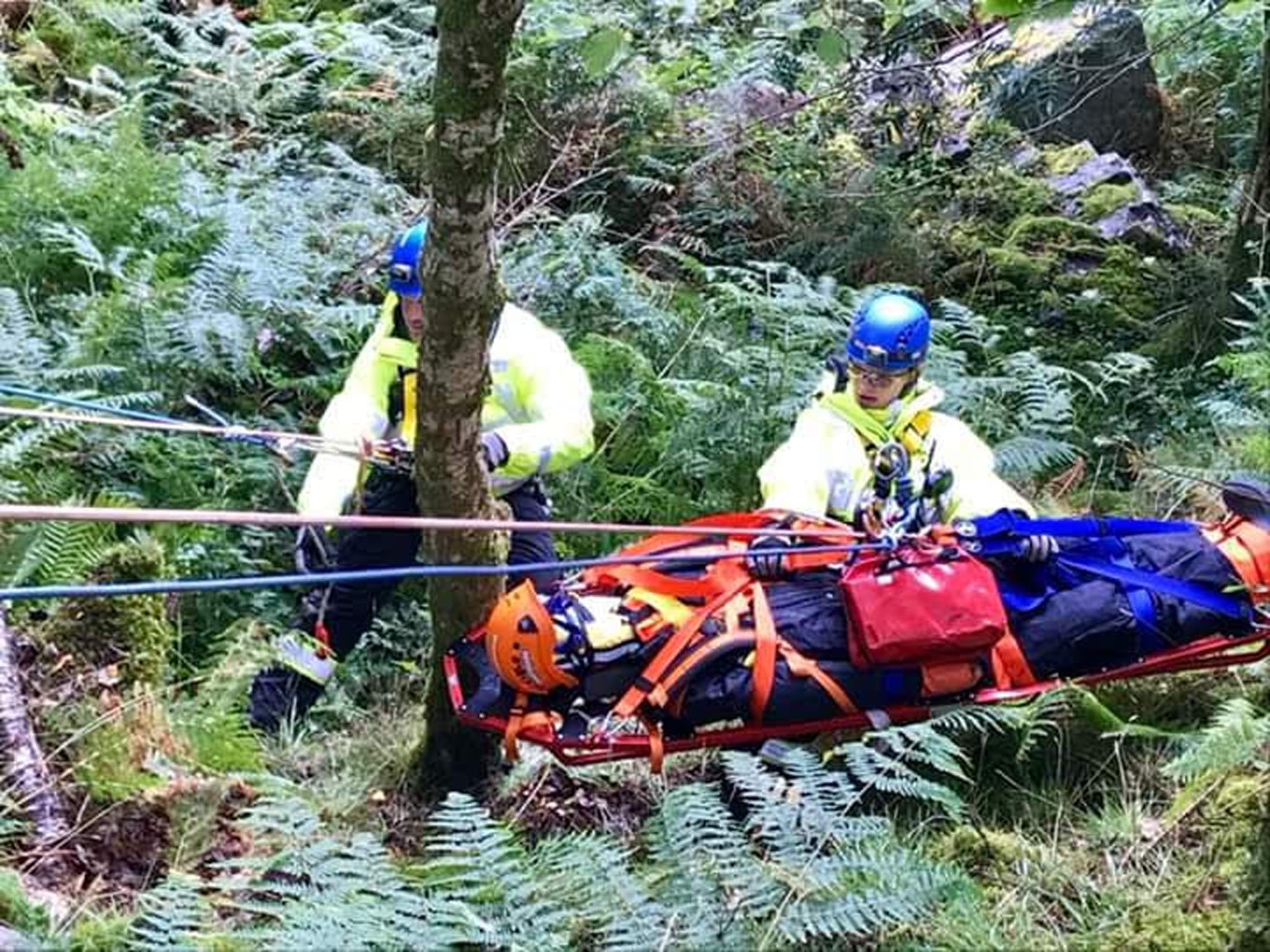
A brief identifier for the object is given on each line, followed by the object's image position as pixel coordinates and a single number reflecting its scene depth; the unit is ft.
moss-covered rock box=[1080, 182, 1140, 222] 32.24
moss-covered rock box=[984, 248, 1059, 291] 30.37
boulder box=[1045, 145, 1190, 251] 31.35
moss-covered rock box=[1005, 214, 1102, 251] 31.40
